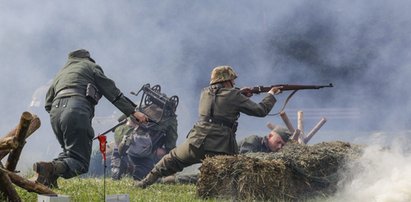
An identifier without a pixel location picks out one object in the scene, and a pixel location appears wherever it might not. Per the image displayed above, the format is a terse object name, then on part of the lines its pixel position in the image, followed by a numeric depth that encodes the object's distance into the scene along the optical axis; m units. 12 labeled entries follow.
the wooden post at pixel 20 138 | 10.02
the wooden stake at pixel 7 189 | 10.51
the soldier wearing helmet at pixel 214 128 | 15.34
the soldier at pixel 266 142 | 19.62
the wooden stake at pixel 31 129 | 11.09
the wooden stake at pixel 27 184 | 10.71
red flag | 10.02
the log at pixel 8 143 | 10.23
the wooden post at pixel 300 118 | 26.53
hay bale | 13.82
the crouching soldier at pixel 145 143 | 19.67
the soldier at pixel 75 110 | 13.57
